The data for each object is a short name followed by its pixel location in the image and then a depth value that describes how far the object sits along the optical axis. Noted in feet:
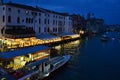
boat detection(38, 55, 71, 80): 46.15
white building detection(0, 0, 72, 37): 79.94
